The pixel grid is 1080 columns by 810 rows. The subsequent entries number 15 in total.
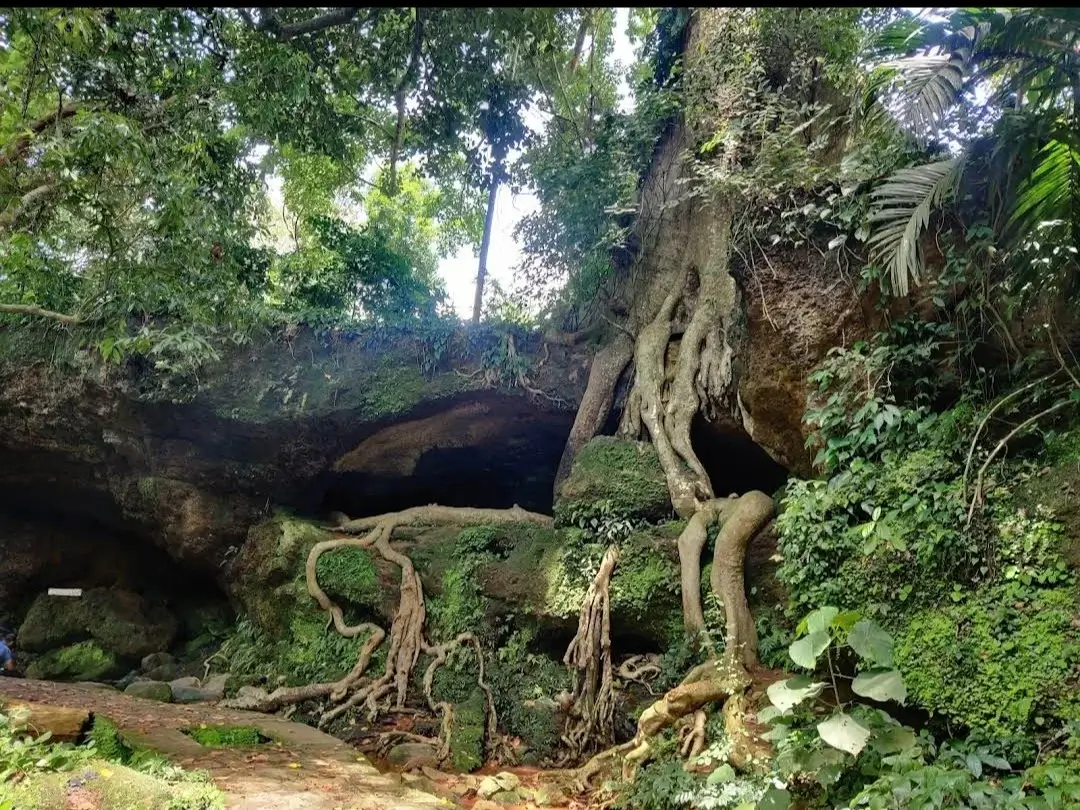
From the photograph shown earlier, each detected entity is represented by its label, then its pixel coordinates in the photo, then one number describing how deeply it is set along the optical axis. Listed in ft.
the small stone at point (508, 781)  19.01
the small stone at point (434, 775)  20.43
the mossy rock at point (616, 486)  24.89
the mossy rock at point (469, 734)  22.02
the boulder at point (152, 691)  28.44
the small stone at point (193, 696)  29.43
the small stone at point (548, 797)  18.16
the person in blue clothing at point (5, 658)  28.19
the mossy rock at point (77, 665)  36.17
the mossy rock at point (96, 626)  38.55
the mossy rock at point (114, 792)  11.96
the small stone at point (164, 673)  34.68
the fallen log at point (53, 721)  15.46
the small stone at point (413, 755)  21.95
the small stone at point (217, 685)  30.44
